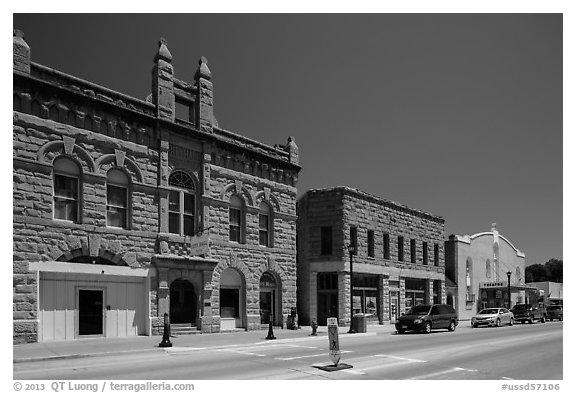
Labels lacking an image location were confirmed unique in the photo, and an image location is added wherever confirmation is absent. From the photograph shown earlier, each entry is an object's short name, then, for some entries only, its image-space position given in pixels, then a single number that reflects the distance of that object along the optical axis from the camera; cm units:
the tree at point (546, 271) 10744
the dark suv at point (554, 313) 4572
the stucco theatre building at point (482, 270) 5022
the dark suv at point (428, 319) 2906
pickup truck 4153
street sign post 1463
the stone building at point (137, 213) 2039
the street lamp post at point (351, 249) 2956
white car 3680
